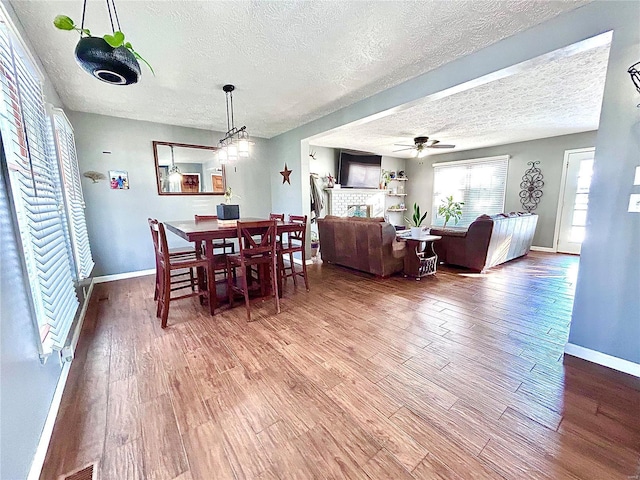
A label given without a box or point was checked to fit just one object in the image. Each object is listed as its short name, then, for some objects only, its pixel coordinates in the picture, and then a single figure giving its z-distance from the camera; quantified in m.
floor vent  1.15
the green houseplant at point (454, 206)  6.70
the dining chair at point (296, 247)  3.24
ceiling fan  4.98
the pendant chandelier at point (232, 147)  2.98
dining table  2.49
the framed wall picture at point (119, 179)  4.00
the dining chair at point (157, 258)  2.81
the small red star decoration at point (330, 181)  6.50
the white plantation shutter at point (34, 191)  1.28
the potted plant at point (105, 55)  1.29
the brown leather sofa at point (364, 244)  3.76
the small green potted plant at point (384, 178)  7.65
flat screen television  6.63
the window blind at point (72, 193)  2.47
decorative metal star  5.00
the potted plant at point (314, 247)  5.42
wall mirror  4.37
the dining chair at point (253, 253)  2.62
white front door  5.26
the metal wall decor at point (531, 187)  5.82
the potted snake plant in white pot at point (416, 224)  4.17
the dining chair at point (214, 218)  3.43
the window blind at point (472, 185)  6.44
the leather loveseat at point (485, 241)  4.06
